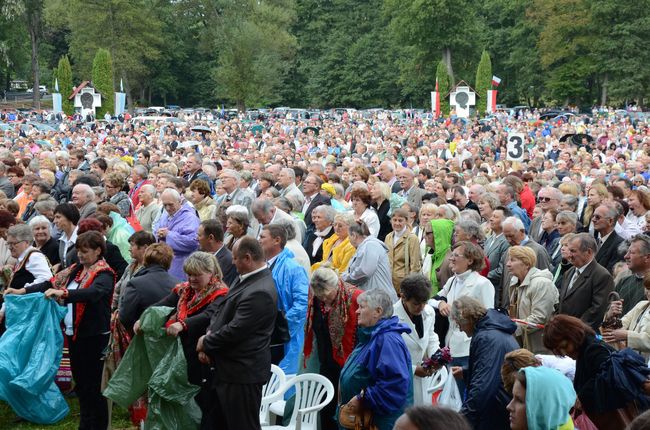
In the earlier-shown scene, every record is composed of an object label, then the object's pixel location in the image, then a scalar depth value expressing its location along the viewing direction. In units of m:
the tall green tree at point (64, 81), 51.16
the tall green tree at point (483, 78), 56.97
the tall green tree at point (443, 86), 57.22
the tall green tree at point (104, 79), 50.56
